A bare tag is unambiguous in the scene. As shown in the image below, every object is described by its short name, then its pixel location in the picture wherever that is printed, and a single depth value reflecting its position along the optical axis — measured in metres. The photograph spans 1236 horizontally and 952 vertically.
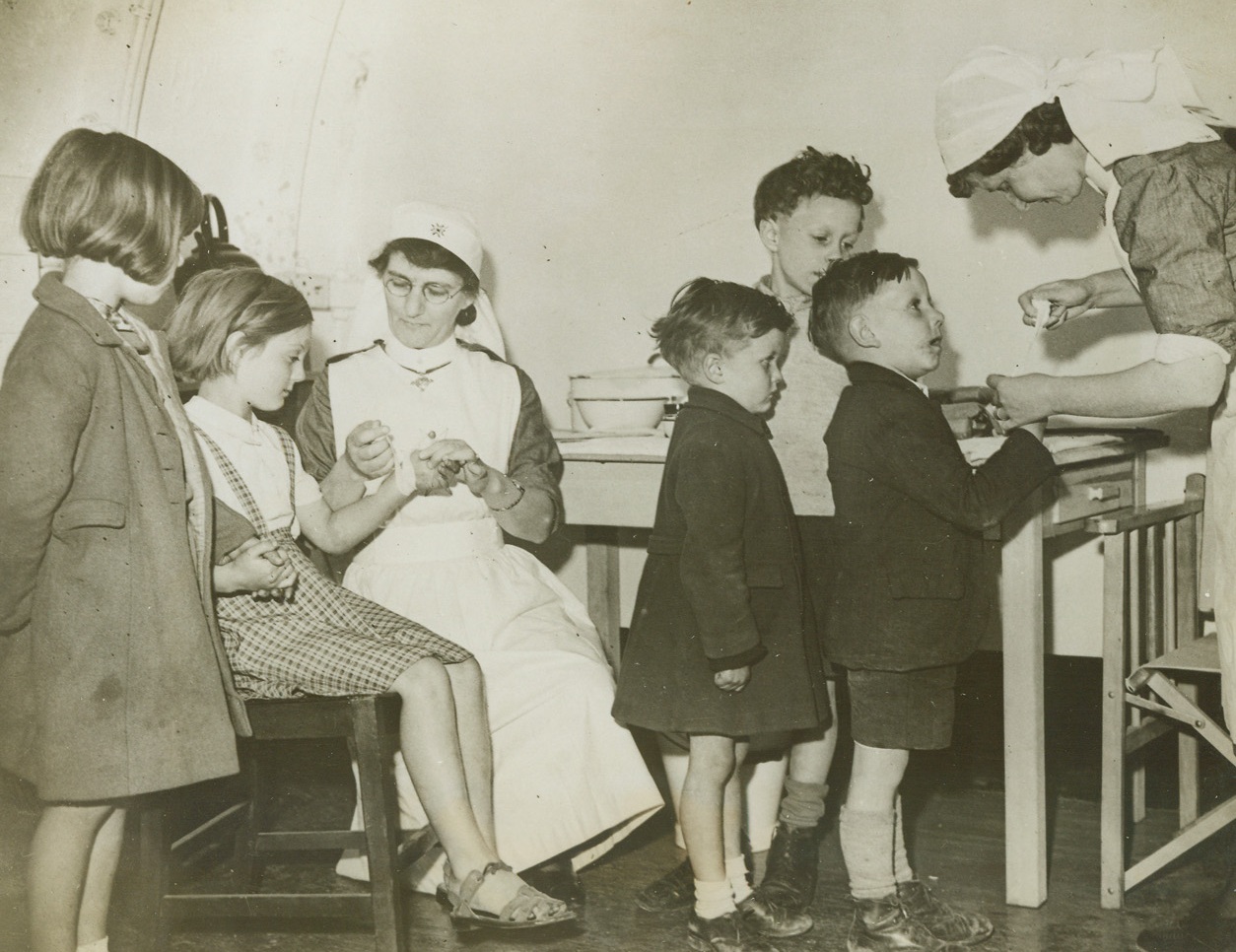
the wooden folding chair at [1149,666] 2.04
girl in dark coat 1.68
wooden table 2.06
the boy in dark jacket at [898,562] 1.92
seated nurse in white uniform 2.10
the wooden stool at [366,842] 1.83
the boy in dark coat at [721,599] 1.91
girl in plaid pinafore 1.89
